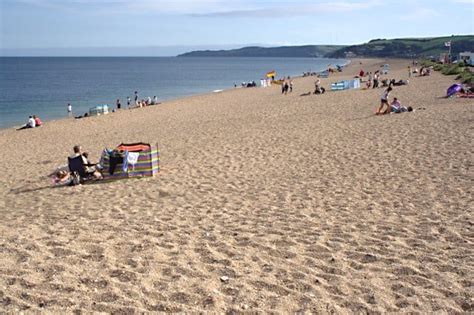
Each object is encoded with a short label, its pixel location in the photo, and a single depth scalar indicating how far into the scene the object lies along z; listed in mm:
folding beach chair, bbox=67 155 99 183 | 10188
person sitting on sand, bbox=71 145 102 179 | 10312
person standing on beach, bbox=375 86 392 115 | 17608
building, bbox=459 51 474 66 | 52575
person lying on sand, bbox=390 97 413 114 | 17703
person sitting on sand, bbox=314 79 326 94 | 31406
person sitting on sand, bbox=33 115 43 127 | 25375
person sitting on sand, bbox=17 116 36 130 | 24991
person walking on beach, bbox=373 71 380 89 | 32000
